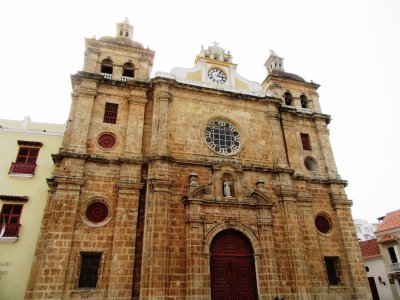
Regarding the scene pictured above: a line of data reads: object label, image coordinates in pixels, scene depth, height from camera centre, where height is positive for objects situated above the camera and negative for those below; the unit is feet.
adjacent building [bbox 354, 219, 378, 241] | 193.57 +42.25
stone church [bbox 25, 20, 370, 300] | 39.17 +15.01
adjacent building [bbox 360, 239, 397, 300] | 79.46 +6.36
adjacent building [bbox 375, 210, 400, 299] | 75.72 +11.94
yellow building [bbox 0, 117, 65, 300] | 42.78 +16.50
